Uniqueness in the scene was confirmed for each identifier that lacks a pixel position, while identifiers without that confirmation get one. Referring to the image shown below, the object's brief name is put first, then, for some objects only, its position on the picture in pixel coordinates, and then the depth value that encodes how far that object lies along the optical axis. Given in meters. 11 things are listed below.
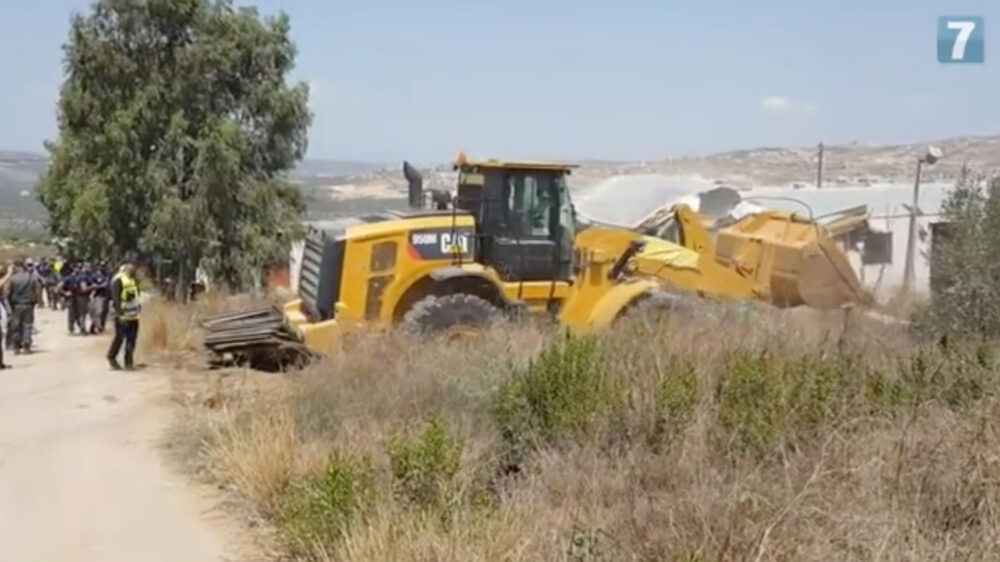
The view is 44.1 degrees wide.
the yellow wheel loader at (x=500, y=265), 14.41
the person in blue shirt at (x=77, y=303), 22.83
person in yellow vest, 16.34
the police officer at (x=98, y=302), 22.89
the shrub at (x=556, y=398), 7.96
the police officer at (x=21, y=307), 18.98
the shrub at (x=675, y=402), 7.62
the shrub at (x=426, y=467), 6.98
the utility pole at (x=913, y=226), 26.07
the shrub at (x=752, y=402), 7.13
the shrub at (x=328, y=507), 6.58
